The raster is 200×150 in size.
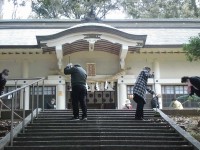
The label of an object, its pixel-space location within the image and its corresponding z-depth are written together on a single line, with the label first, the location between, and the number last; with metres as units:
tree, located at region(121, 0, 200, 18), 24.31
